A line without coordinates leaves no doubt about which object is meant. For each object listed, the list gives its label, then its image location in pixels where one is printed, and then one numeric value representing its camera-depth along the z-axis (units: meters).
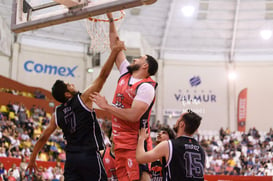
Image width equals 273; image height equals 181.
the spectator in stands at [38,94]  22.39
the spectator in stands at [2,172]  11.72
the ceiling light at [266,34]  26.34
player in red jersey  4.58
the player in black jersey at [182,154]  4.21
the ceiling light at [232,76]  27.48
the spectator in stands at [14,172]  11.83
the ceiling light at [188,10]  25.56
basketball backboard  4.59
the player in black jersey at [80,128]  4.54
